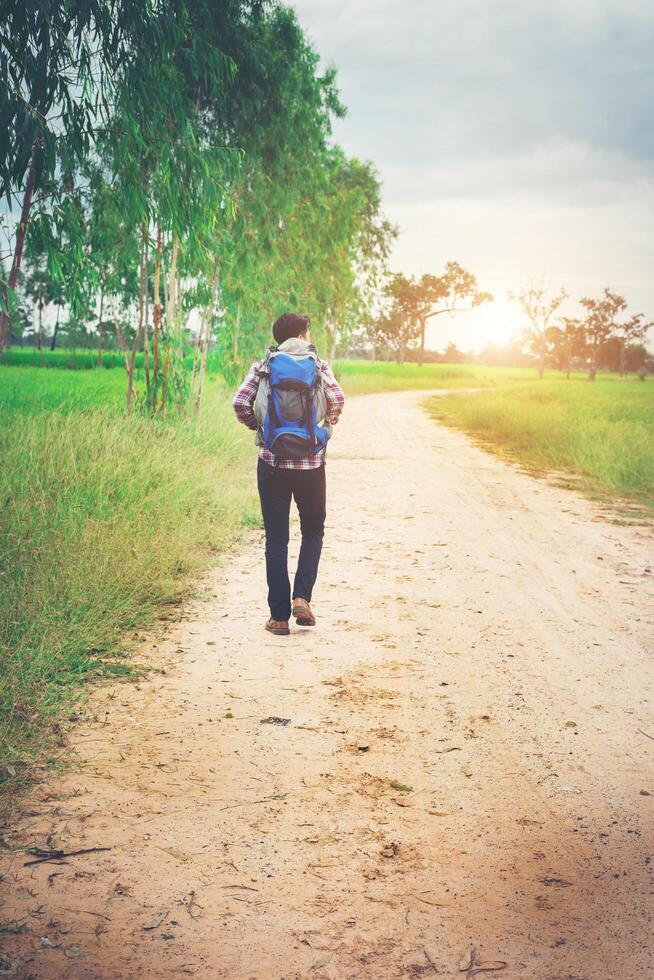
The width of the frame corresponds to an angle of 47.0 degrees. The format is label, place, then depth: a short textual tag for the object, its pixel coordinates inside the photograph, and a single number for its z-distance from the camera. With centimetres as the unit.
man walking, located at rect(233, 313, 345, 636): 508
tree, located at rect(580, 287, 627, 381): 8225
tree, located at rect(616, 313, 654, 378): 8388
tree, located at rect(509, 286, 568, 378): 6844
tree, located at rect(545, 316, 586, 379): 9025
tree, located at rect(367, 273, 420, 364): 7625
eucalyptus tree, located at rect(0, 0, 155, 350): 528
